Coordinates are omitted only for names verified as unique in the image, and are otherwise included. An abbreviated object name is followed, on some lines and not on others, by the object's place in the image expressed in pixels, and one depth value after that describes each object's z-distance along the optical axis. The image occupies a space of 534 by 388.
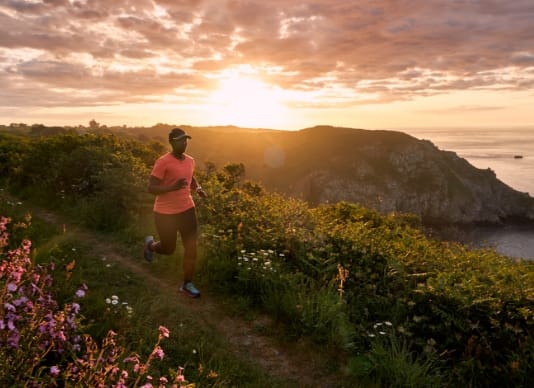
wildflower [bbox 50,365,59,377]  2.45
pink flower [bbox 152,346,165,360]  2.64
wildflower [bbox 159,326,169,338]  2.75
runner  6.48
